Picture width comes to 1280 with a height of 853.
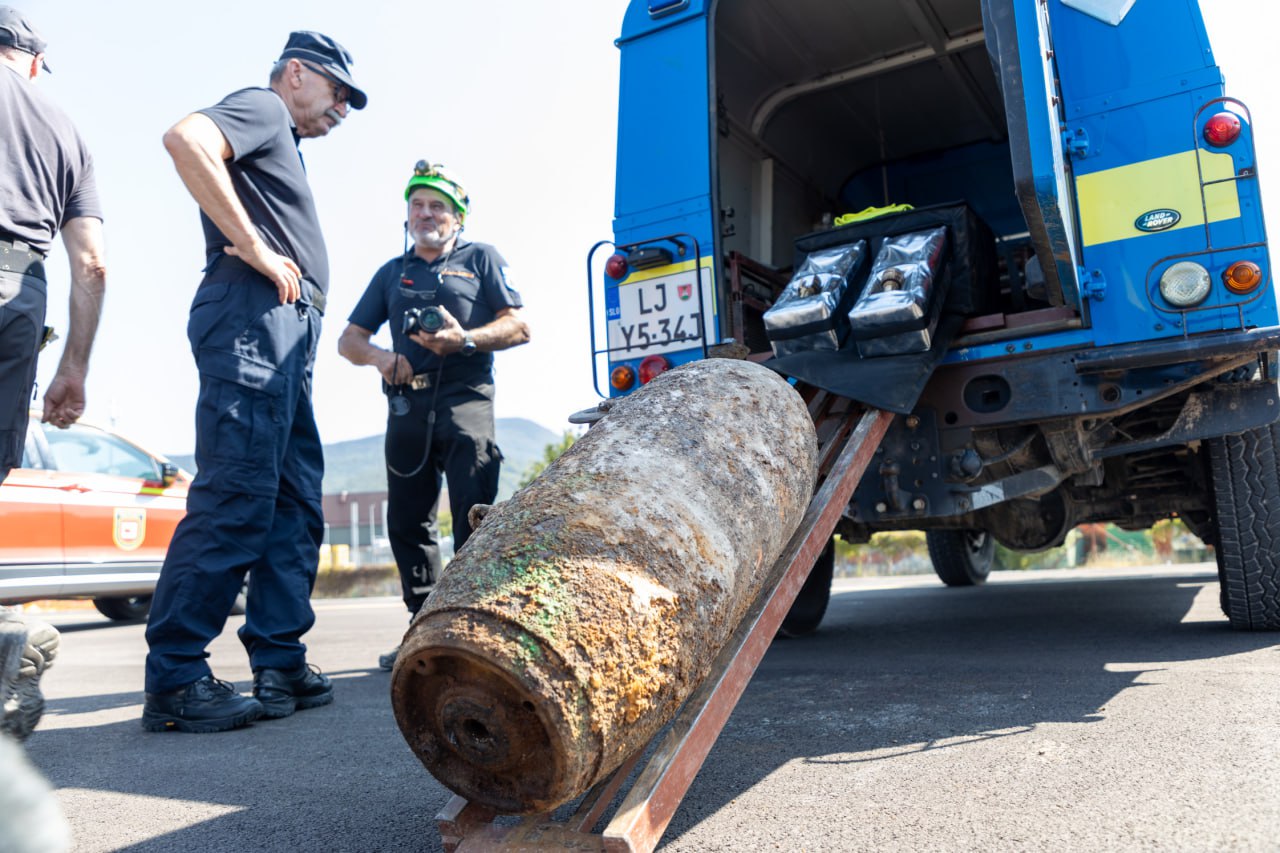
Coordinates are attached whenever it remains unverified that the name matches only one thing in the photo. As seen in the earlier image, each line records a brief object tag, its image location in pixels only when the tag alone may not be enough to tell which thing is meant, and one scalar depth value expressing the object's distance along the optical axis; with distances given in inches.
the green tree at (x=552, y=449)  1053.8
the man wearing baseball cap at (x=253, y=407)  115.4
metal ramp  59.2
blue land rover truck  117.2
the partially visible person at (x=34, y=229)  99.7
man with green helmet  163.0
